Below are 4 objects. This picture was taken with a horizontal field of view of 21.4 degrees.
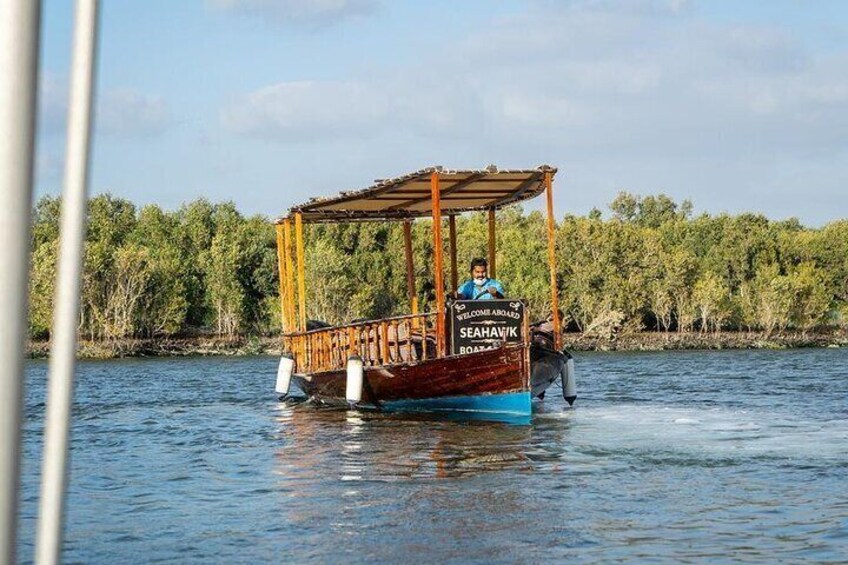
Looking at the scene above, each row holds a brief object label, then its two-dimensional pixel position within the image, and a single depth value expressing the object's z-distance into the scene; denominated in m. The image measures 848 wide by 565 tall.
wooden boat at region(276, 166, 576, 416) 35.94
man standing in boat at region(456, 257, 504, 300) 38.12
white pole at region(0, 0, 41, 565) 4.09
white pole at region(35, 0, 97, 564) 4.31
